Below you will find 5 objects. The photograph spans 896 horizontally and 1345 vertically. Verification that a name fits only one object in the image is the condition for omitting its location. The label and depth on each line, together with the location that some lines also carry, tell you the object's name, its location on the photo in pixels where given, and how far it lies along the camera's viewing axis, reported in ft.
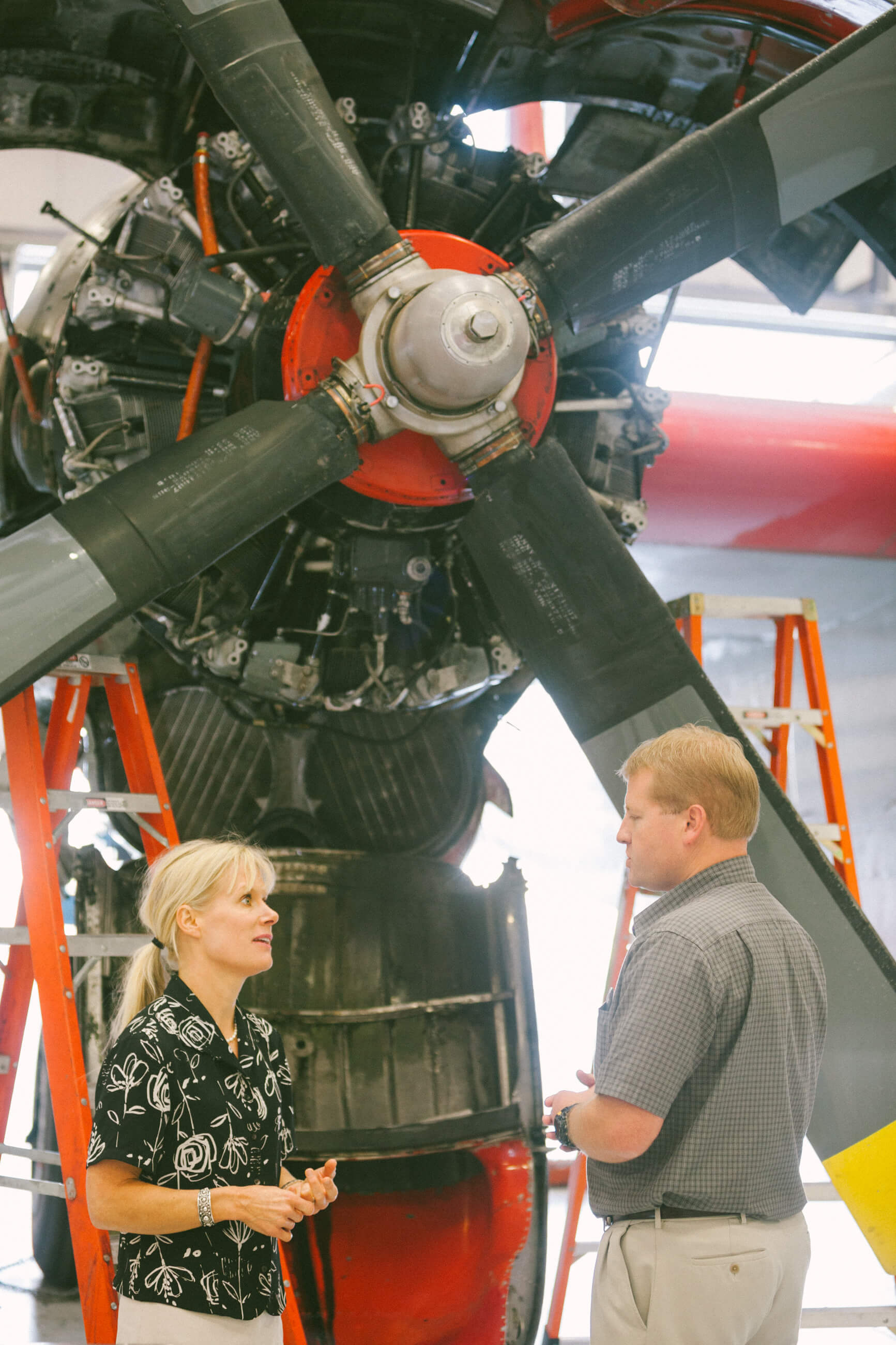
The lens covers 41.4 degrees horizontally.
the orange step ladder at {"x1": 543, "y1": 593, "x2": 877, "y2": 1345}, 16.48
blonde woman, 6.94
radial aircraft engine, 10.69
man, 6.82
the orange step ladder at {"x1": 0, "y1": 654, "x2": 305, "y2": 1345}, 11.01
